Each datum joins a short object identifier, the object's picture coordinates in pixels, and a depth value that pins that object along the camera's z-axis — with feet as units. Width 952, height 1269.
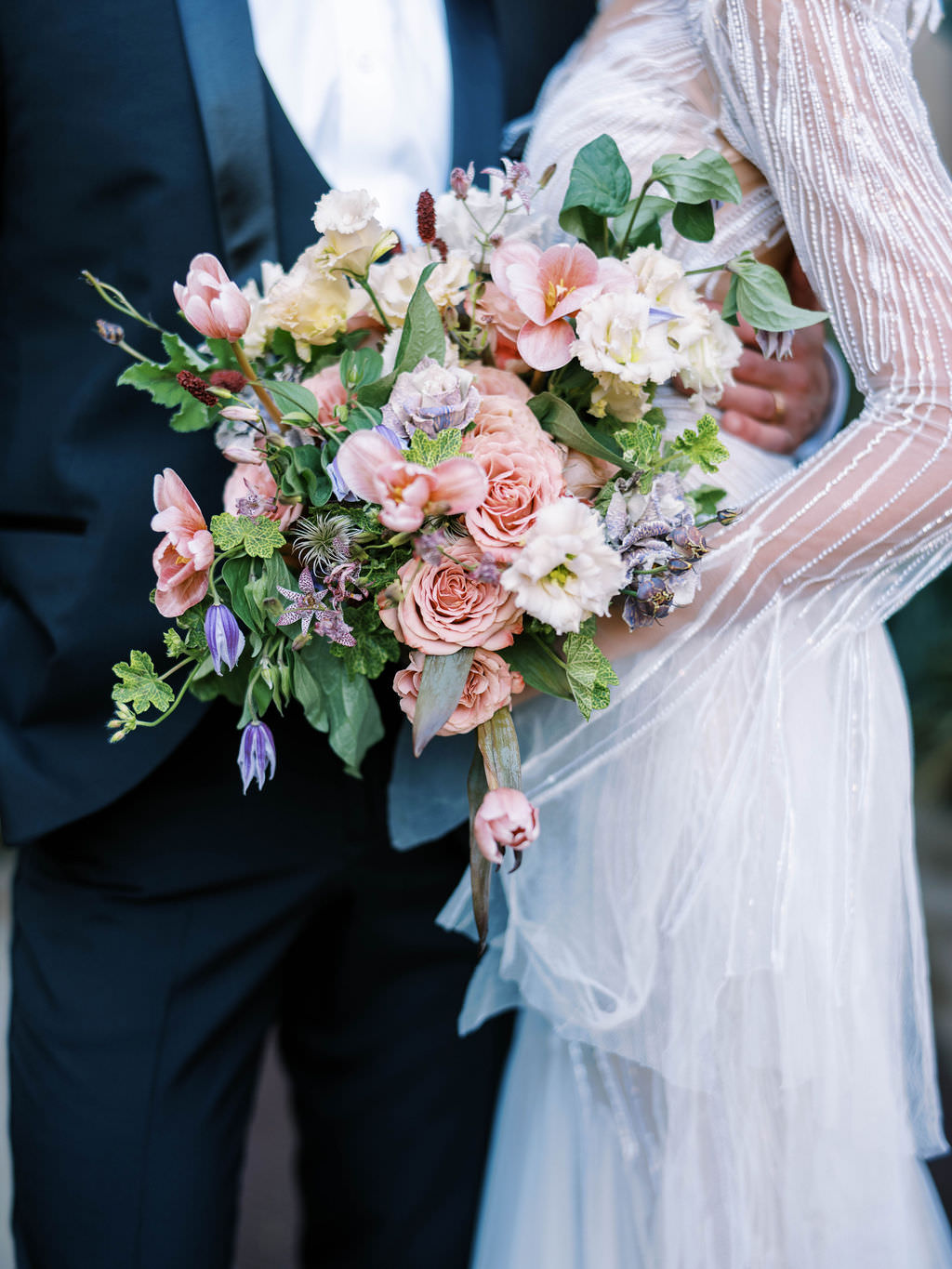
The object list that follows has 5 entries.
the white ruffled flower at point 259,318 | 2.85
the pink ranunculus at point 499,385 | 2.69
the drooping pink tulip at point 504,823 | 2.29
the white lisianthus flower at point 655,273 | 2.67
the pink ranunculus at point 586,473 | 2.67
